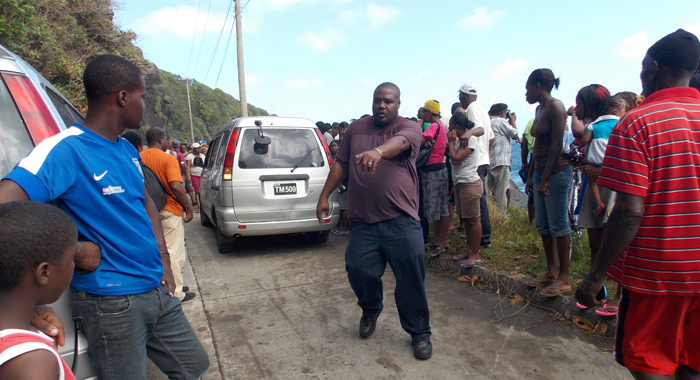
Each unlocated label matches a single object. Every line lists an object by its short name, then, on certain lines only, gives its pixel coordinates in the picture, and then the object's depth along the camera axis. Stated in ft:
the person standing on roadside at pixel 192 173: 35.50
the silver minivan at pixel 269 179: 17.57
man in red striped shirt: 5.29
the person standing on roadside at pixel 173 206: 13.03
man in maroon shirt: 9.60
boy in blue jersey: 5.07
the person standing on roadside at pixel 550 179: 11.60
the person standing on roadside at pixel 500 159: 20.36
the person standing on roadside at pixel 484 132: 15.80
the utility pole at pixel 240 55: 48.96
